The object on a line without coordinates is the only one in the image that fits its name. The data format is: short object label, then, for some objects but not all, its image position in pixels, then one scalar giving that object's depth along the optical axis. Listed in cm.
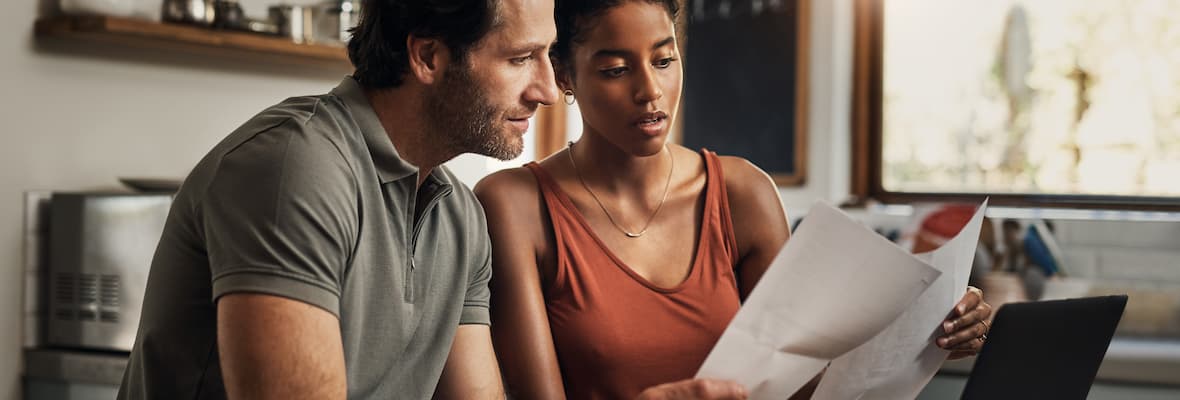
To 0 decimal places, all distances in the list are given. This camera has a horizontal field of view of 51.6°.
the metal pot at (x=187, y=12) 270
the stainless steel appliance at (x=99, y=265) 251
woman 125
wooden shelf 250
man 91
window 357
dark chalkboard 409
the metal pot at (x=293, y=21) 297
